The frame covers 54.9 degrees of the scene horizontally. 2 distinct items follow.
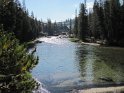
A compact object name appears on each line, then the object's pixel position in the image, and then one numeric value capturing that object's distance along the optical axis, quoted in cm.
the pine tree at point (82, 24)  4379
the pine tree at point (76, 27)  5306
